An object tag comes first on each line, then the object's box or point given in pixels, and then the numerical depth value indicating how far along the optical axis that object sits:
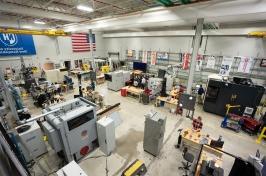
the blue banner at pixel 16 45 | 9.59
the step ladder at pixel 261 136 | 4.78
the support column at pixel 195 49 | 4.68
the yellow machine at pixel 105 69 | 12.40
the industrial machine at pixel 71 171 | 2.36
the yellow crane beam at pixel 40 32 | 7.00
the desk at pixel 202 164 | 2.93
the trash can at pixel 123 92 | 8.29
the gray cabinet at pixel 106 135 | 3.76
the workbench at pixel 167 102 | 6.54
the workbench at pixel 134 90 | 7.65
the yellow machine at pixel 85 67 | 12.72
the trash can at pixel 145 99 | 7.28
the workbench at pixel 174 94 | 7.03
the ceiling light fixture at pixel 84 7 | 5.46
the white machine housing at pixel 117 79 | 8.98
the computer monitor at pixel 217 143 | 3.50
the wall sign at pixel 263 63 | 7.24
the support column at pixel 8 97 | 3.76
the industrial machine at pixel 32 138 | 3.66
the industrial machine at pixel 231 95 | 5.51
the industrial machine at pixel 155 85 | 7.40
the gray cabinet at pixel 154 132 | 3.58
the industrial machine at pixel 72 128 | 3.25
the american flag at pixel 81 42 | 13.21
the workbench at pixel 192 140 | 3.73
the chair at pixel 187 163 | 3.26
